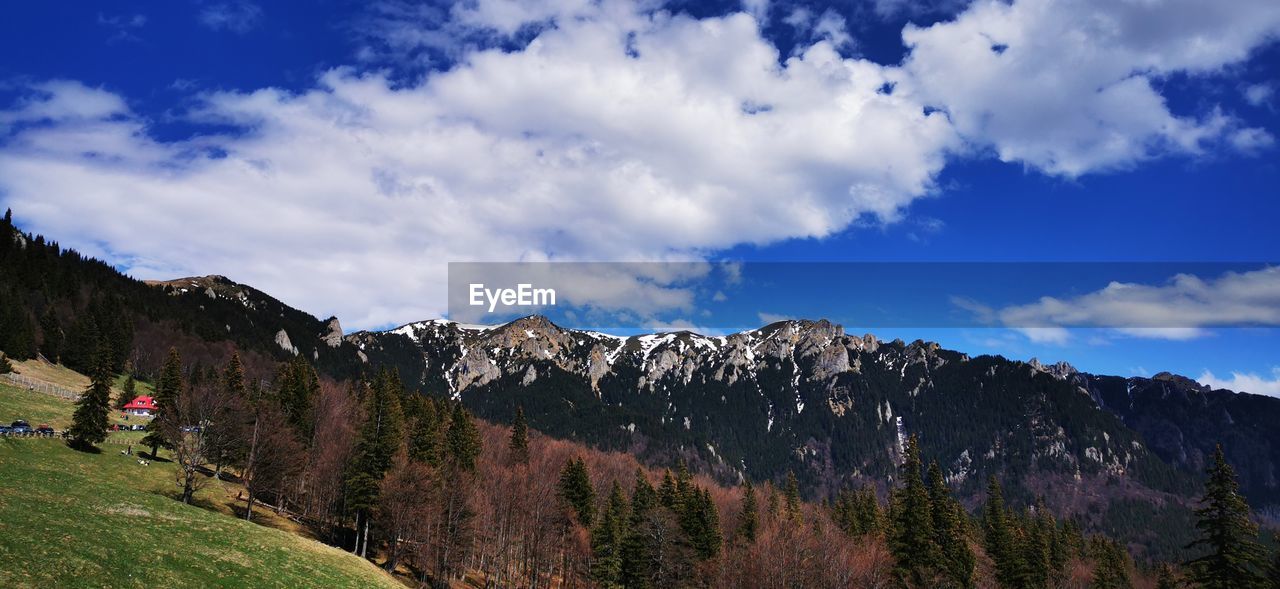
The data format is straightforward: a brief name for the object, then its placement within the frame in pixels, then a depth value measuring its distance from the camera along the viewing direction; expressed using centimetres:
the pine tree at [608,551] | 6844
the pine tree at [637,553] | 6969
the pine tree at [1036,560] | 7194
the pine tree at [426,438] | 7350
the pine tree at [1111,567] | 8006
